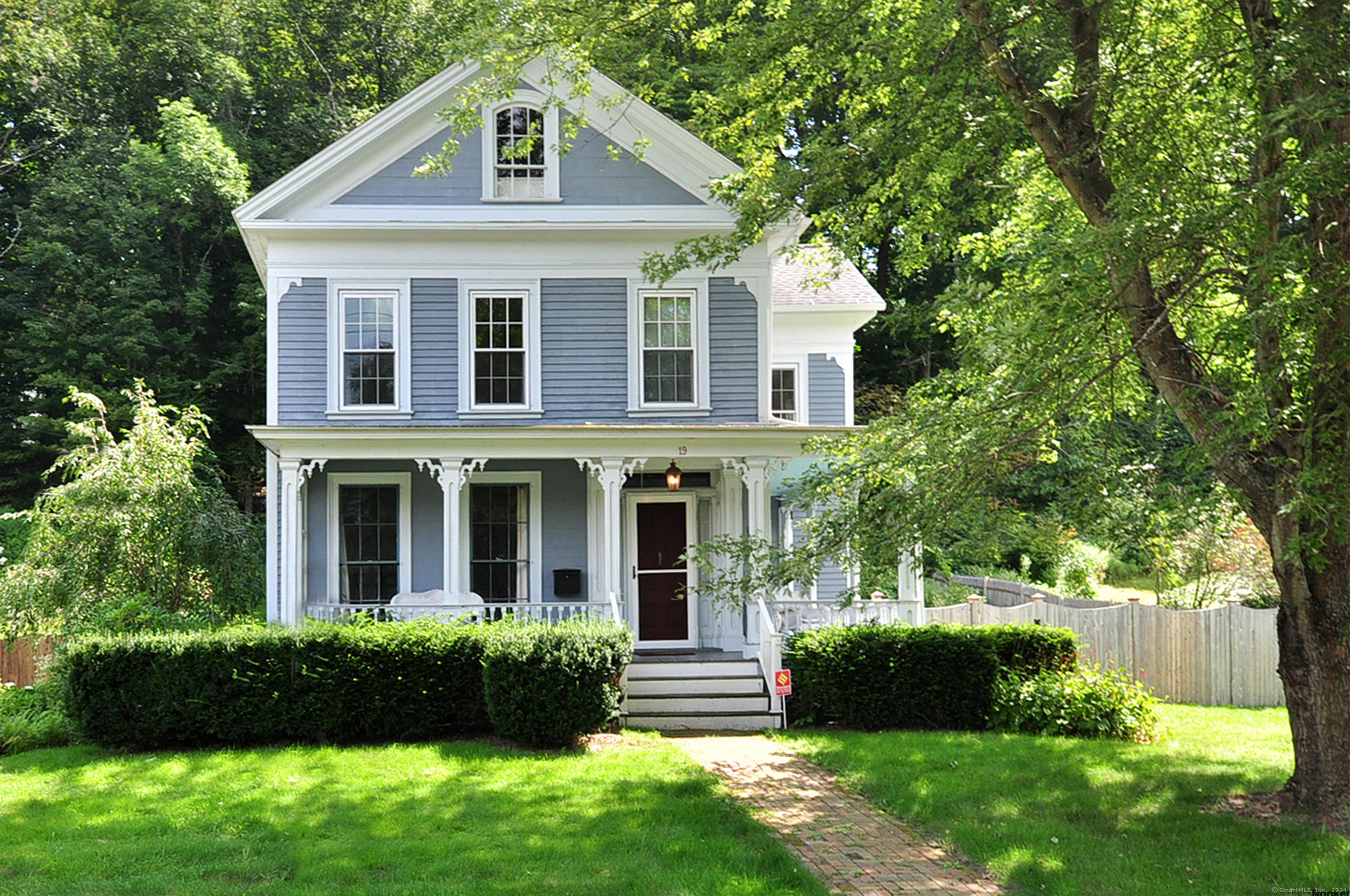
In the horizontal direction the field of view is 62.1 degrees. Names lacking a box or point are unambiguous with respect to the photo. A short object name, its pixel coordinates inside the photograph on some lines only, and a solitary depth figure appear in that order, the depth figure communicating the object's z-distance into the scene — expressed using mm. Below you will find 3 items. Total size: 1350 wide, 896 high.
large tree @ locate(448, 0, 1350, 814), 7508
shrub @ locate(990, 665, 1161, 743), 12773
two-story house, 15789
